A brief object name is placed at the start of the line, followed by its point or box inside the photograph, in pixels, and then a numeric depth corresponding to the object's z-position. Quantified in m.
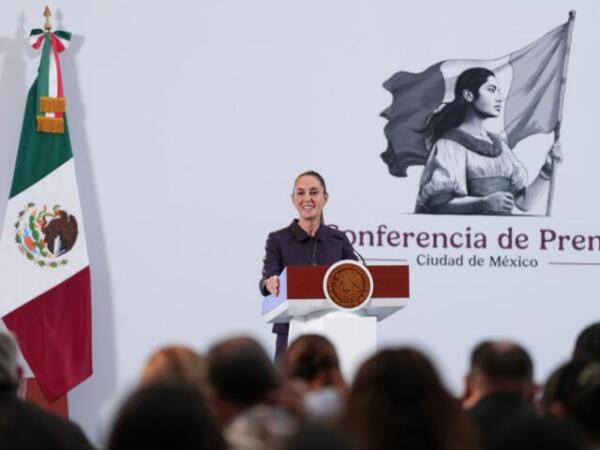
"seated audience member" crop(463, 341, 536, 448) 7.30
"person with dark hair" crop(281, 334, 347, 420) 8.25
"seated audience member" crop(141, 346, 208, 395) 7.02
